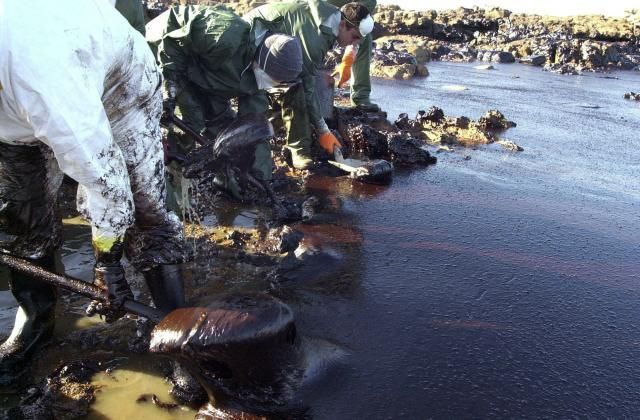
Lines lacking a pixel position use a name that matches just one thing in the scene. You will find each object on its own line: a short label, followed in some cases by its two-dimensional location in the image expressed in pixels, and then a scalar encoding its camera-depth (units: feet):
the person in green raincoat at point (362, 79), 24.52
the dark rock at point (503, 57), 53.74
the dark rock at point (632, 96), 30.91
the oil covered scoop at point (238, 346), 6.19
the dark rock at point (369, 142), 17.84
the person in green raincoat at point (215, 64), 12.88
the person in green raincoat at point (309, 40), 16.21
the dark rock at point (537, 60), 51.16
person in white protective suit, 4.99
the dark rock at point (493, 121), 21.61
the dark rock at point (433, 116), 21.75
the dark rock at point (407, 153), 17.02
